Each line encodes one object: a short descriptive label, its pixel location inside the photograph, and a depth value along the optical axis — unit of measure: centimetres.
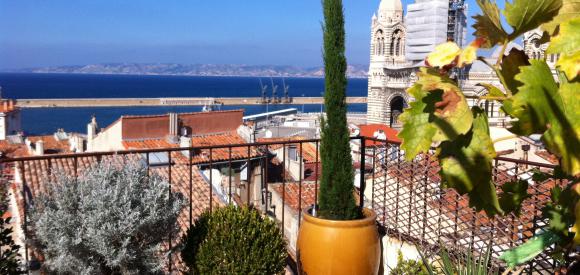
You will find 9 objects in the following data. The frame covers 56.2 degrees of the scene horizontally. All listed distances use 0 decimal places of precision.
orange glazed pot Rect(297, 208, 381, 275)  358
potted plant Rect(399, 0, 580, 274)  111
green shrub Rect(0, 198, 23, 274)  261
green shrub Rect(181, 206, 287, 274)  337
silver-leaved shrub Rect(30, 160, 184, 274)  284
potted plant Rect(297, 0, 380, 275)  359
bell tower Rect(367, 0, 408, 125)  5419
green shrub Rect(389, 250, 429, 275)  391
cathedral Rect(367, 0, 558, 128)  4200
